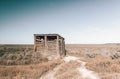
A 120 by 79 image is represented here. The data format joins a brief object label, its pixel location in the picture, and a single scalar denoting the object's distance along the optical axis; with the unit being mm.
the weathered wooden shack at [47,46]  11864
